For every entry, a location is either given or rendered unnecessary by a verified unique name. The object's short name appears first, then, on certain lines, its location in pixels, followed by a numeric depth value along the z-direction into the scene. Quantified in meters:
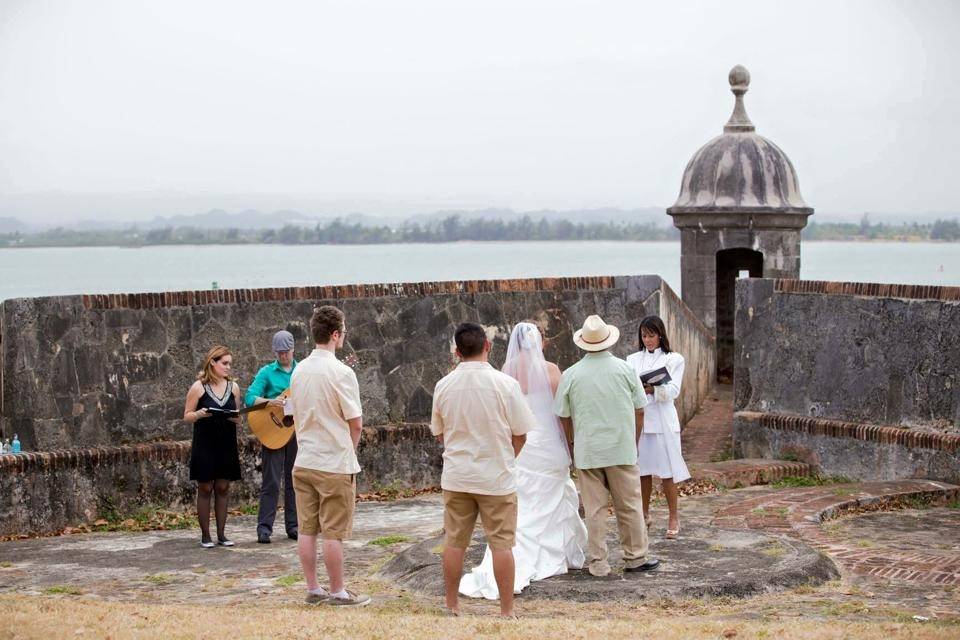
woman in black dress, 11.55
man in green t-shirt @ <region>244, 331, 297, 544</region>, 11.73
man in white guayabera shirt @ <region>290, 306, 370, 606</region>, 9.18
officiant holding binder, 10.84
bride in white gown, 9.66
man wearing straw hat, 9.66
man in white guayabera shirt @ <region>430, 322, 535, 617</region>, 8.63
